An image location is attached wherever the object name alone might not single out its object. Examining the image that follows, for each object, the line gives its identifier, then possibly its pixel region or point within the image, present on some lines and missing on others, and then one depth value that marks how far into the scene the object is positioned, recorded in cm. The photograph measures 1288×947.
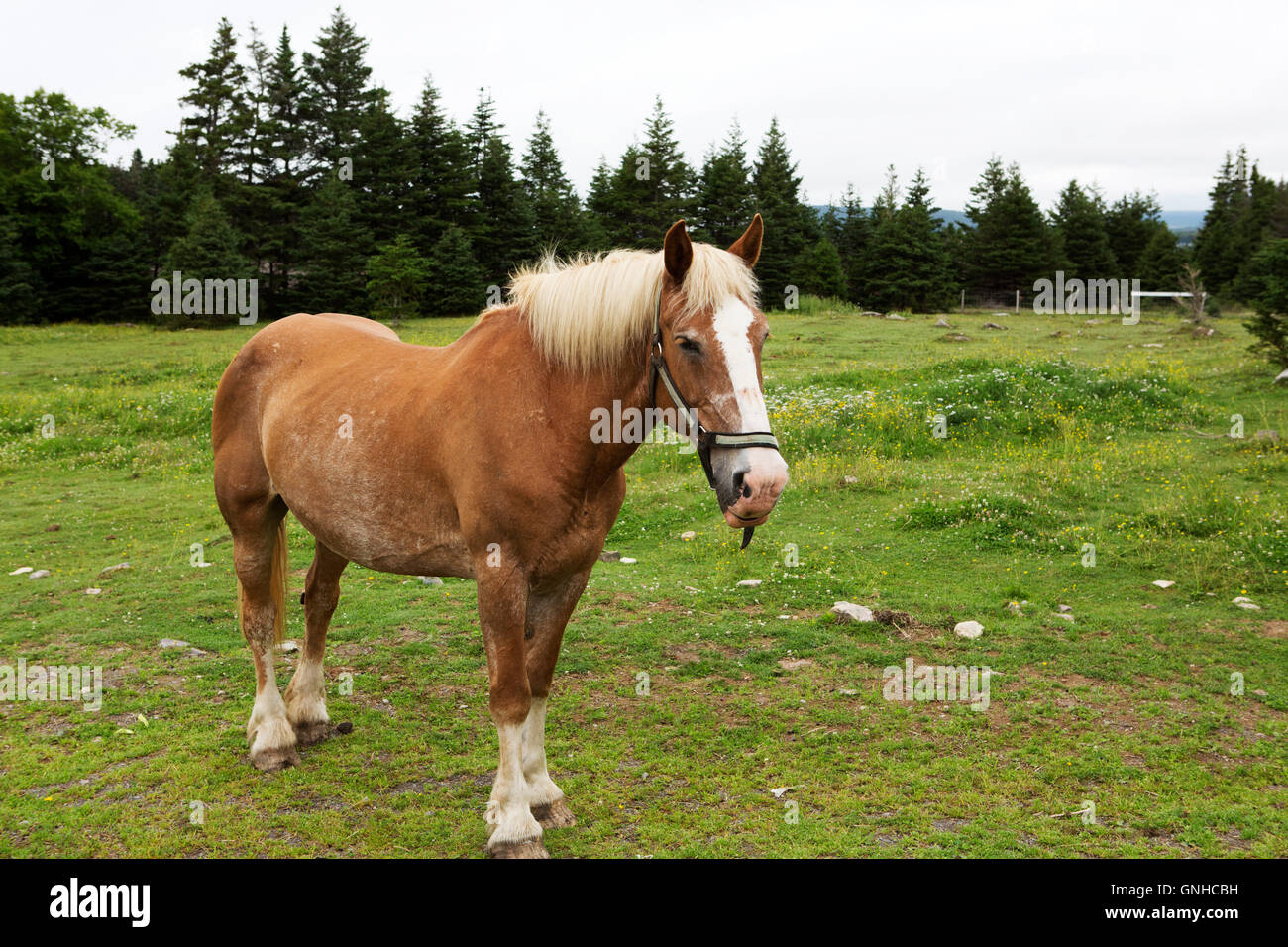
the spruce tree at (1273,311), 1722
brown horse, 388
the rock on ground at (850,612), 795
